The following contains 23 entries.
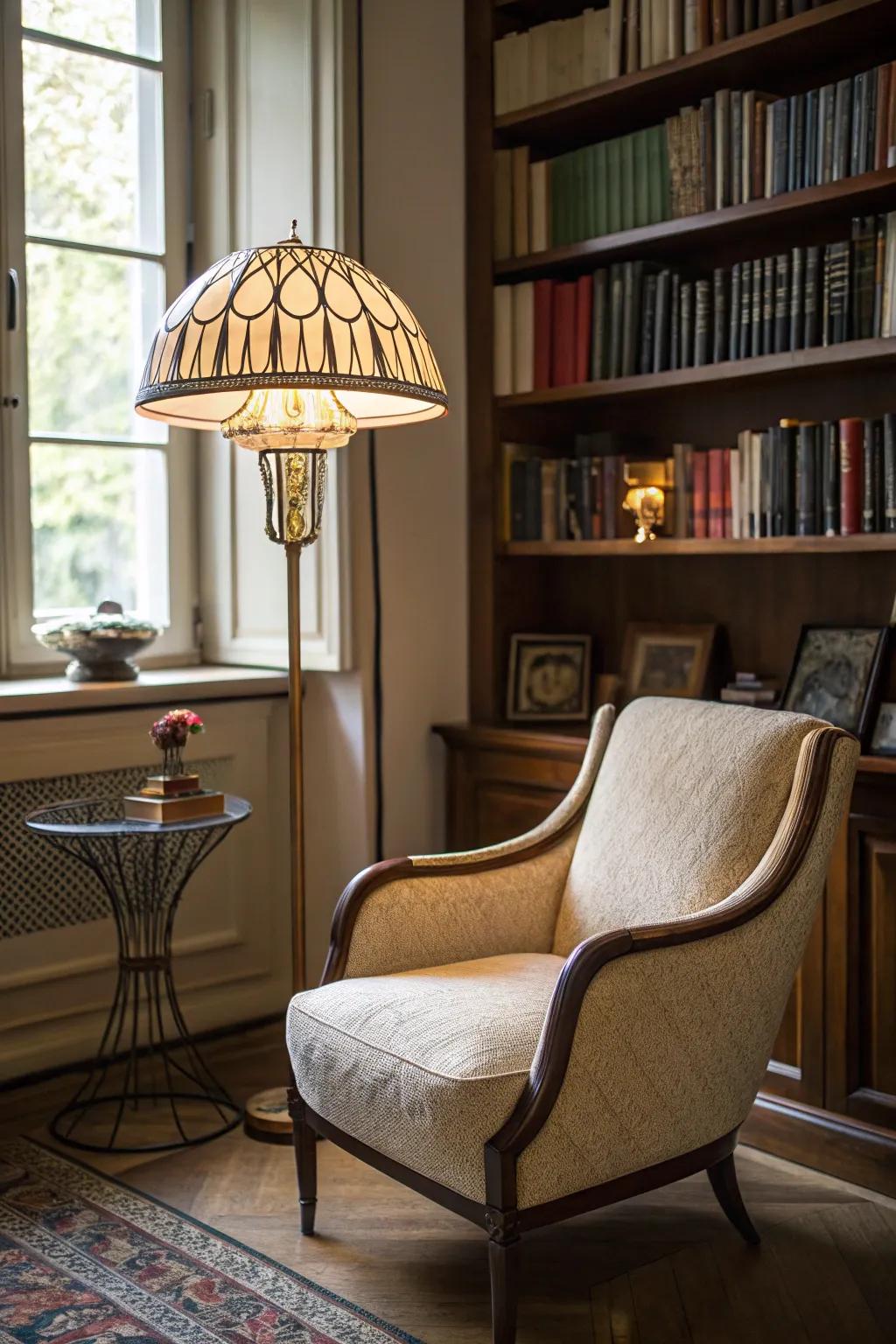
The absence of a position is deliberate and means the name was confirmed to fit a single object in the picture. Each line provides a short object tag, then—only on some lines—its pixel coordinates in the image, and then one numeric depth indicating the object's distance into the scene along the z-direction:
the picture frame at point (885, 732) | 2.71
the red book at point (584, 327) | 3.28
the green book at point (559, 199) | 3.32
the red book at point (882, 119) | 2.67
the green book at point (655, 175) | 3.11
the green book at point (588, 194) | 3.26
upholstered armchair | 1.93
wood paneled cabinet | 2.58
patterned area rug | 2.06
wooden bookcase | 2.66
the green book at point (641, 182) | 3.14
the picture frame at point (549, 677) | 3.43
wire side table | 2.74
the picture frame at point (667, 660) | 3.22
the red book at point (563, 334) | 3.31
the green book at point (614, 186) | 3.20
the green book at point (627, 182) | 3.17
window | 3.29
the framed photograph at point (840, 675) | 2.79
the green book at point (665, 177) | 3.09
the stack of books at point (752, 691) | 3.04
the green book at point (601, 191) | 3.23
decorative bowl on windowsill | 3.16
